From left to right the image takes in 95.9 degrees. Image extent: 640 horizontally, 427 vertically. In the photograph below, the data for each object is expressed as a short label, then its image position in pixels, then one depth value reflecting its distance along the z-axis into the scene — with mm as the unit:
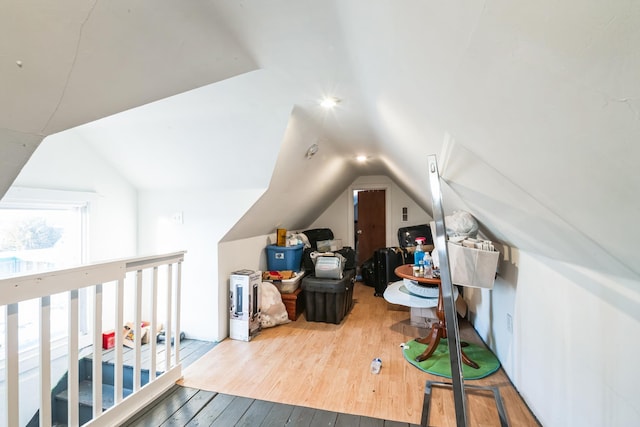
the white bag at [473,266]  2119
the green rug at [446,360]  2264
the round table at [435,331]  2465
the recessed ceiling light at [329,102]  2000
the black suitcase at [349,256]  4887
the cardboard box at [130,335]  2888
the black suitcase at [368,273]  5023
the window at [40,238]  2316
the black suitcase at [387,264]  4465
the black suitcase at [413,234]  5047
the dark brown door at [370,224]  5980
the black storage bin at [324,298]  3357
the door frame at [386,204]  5613
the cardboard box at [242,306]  2963
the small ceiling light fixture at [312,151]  2816
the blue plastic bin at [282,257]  3787
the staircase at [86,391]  2344
